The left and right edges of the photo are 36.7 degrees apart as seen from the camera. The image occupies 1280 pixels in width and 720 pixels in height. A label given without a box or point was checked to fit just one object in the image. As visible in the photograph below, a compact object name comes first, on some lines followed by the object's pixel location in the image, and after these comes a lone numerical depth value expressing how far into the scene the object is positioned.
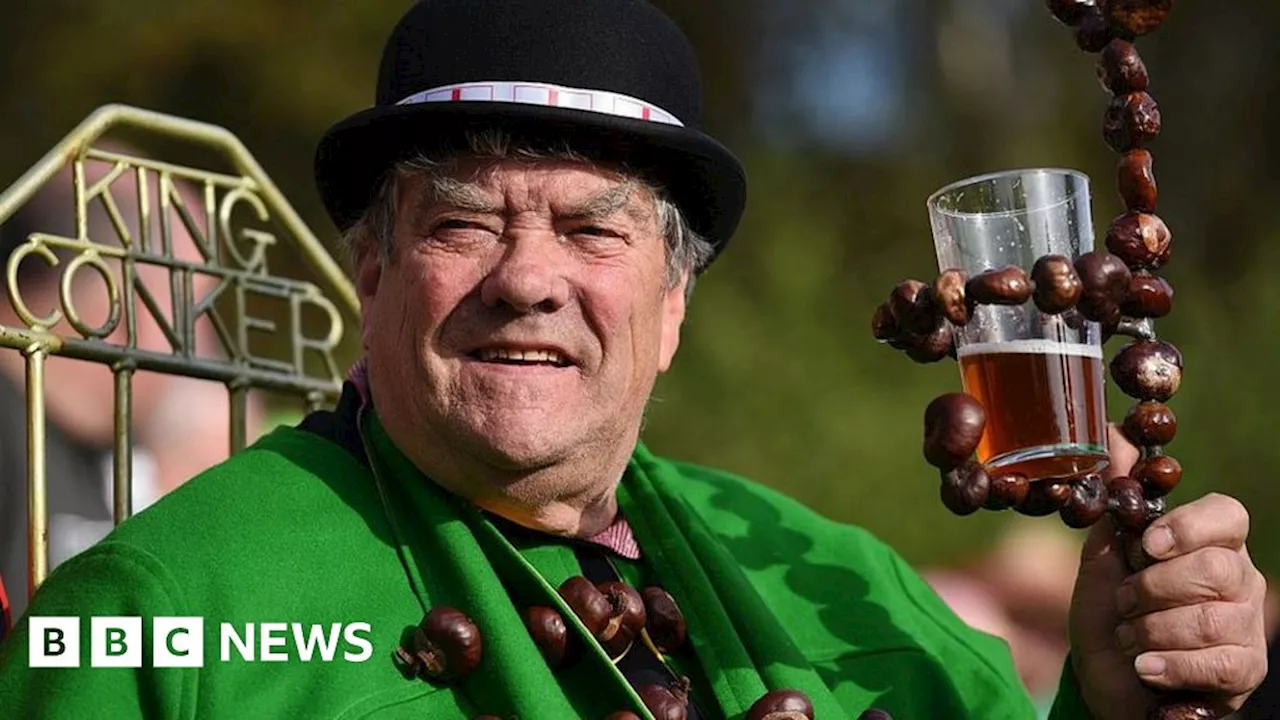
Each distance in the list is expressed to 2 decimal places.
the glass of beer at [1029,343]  2.48
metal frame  3.20
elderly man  2.69
